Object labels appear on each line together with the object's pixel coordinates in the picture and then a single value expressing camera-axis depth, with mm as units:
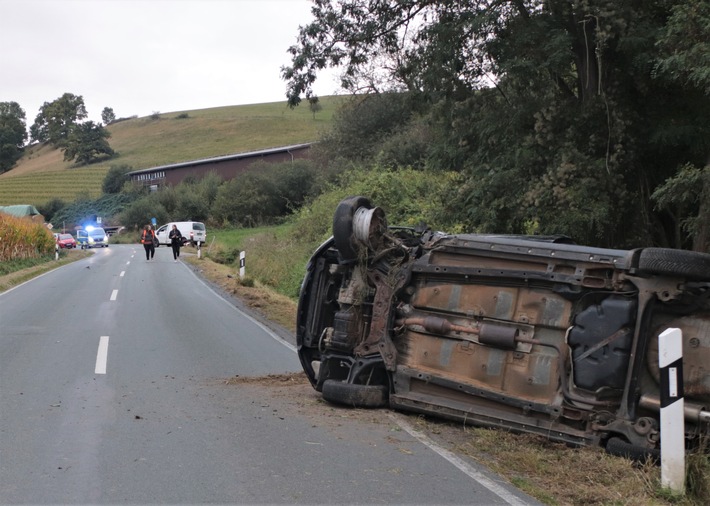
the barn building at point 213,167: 75125
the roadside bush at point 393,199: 14959
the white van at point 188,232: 49088
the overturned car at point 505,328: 5645
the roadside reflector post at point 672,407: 4910
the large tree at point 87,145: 116500
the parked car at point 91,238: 54406
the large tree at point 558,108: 11727
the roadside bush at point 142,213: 68500
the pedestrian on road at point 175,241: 34250
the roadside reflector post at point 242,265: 24381
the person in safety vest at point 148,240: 33625
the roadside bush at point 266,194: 59000
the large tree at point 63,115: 128375
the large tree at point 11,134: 133125
